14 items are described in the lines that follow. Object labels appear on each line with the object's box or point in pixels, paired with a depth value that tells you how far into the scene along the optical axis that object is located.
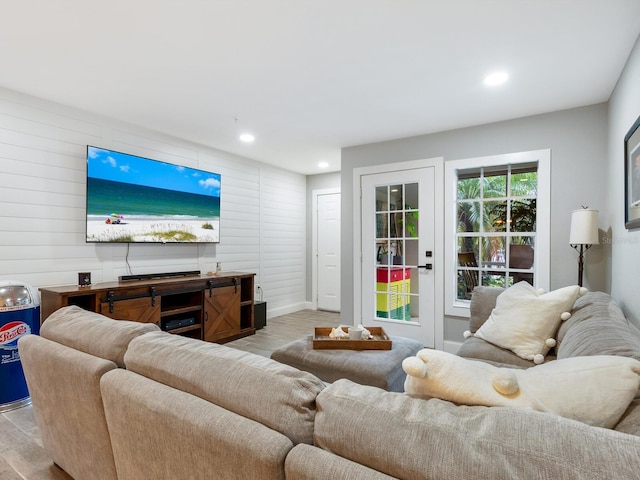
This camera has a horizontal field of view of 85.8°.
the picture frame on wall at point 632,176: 1.97
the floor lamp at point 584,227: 2.81
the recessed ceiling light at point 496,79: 2.59
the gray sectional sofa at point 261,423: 0.65
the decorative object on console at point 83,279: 3.12
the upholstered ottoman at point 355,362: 2.06
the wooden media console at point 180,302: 3.00
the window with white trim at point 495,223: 3.38
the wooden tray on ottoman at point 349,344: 2.38
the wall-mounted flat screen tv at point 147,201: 3.40
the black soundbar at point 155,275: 3.50
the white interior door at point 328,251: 6.05
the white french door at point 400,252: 3.95
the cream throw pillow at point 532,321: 2.19
